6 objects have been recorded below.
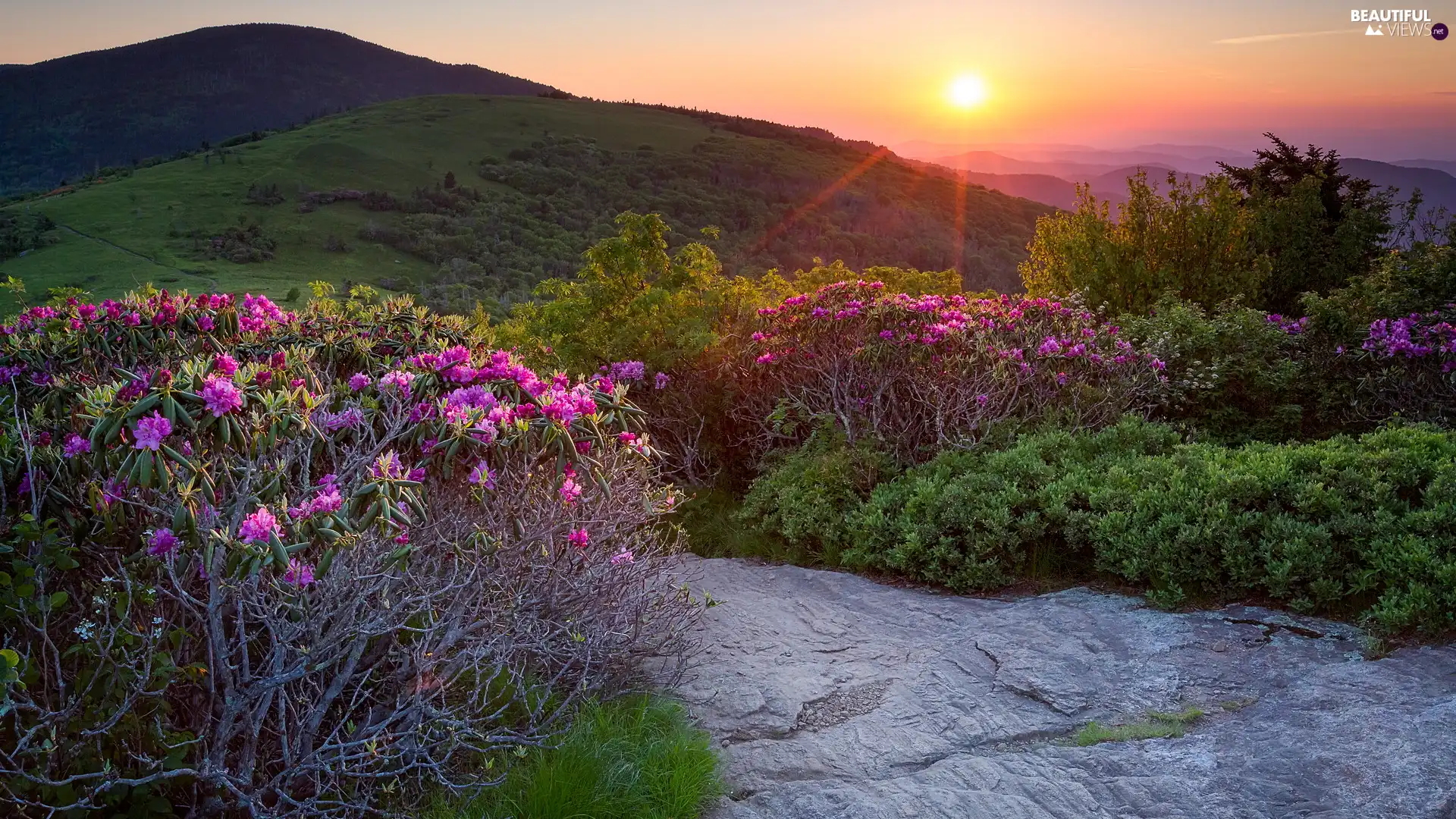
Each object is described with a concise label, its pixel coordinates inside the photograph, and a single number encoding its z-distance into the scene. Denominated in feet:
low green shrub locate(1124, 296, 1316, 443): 23.98
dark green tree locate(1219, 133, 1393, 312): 55.26
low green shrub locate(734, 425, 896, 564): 19.22
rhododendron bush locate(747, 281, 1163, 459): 22.13
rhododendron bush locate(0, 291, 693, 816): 8.48
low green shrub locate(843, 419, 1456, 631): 13.79
